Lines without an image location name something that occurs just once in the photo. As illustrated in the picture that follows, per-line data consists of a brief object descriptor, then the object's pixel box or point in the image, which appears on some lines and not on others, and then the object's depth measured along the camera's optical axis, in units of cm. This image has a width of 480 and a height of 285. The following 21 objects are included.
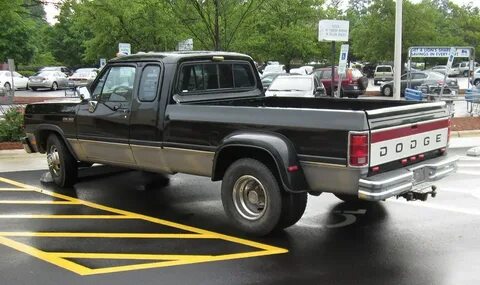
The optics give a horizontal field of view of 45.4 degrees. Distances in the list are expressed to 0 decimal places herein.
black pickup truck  533
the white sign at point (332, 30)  1764
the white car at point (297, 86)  1773
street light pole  1575
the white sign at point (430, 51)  2082
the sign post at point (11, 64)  2282
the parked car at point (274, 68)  3855
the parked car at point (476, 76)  4139
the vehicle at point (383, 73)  4744
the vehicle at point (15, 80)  3566
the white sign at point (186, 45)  1933
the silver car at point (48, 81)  3973
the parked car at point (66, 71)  5816
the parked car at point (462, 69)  6264
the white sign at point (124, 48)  2291
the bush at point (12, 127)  1270
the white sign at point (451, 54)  1923
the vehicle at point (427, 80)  3064
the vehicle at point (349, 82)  2822
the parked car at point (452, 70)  5548
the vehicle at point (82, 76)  4195
